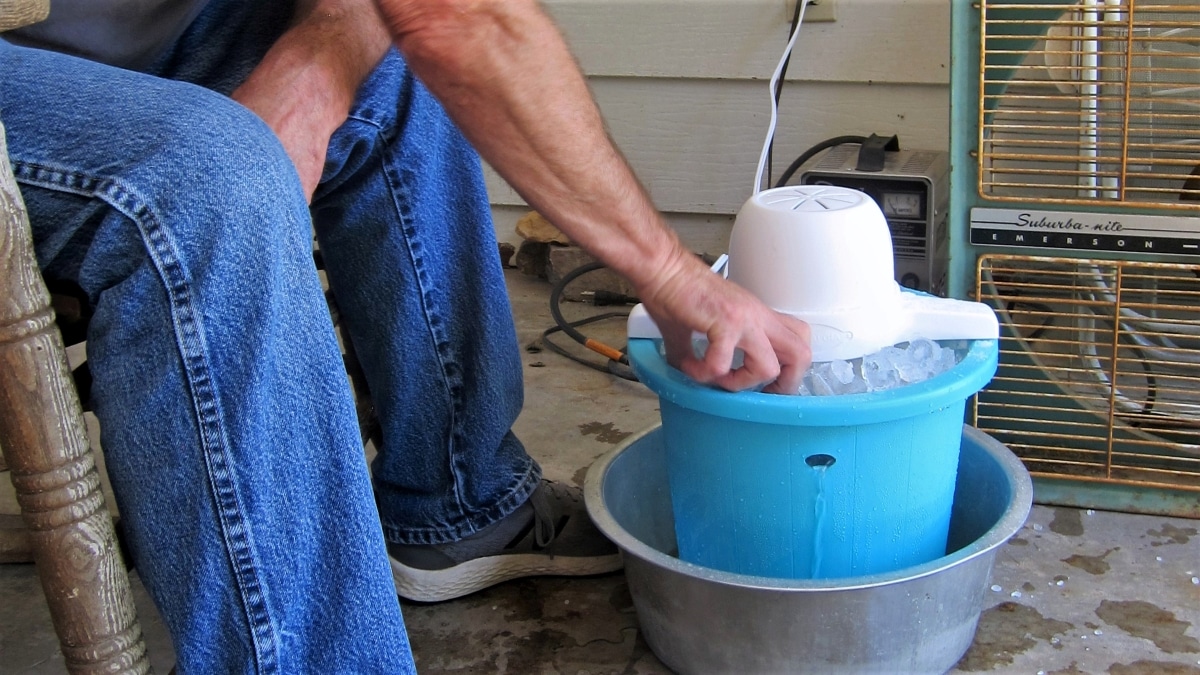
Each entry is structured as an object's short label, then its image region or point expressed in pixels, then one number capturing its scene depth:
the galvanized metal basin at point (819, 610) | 0.94
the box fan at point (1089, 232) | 1.18
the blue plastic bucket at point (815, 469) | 0.90
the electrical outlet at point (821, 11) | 1.90
